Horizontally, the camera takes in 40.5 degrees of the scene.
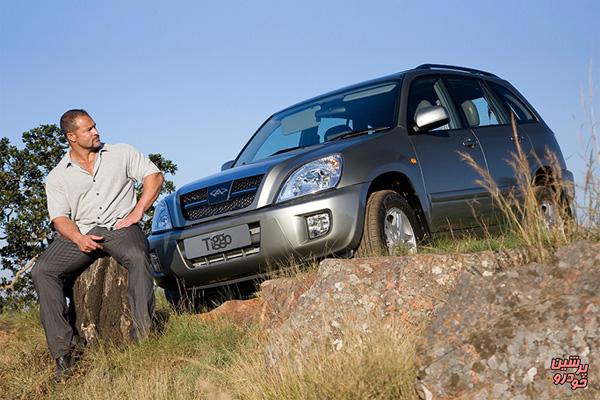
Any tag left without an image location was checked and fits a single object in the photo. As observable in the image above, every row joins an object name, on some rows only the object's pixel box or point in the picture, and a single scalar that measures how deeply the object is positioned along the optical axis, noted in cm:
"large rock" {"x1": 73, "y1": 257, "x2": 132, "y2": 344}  580
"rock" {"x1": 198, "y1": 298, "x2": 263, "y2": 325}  588
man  566
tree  1441
